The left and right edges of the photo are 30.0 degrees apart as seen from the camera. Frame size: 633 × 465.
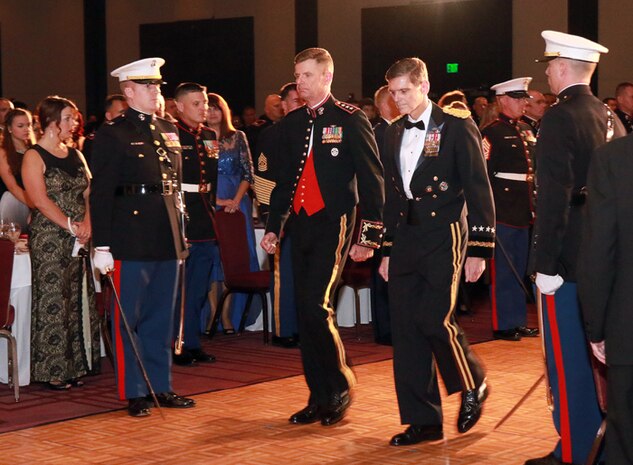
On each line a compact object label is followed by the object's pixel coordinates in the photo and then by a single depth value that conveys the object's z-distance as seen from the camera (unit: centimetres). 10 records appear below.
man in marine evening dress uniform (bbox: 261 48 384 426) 541
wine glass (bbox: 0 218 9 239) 669
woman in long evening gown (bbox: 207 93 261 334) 827
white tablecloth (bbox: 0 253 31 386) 647
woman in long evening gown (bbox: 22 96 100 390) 646
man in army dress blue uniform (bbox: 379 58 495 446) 502
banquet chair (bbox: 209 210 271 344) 797
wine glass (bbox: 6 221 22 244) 669
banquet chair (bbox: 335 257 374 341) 835
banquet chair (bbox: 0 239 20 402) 599
